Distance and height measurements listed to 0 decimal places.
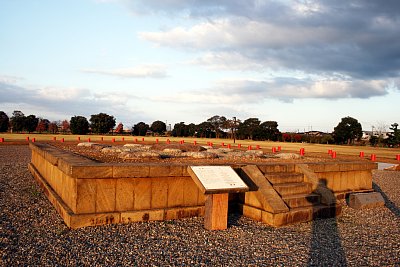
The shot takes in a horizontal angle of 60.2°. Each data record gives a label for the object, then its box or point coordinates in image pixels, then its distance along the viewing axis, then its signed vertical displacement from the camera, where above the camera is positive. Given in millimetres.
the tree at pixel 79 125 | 70656 +948
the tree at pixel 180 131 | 82500 +775
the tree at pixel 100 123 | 76062 +1660
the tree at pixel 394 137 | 55375 +1113
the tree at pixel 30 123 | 74562 +972
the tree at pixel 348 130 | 63031 +2137
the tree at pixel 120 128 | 93225 +877
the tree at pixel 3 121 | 72188 +1053
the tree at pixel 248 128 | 73438 +1978
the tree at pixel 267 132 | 71500 +1355
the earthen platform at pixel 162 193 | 6711 -1286
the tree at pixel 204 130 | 81562 +1157
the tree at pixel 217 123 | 83188 +3199
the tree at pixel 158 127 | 89875 +1557
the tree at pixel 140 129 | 80844 +784
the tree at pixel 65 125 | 96369 +1130
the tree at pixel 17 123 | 73750 +777
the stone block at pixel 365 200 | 9641 -1648
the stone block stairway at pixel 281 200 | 7313 -1395
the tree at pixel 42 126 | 89562 +487
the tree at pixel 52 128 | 91238 +87
